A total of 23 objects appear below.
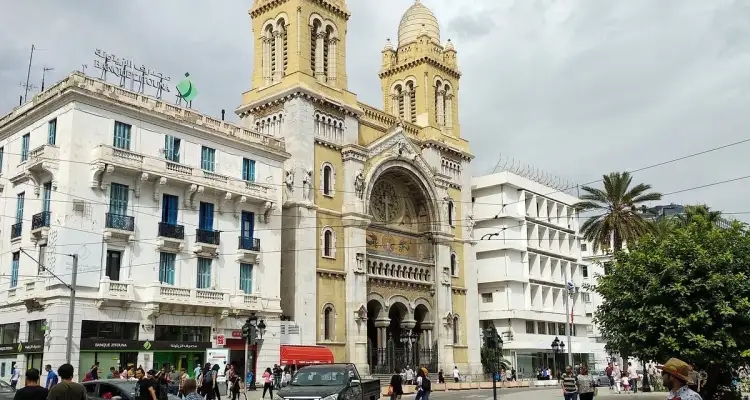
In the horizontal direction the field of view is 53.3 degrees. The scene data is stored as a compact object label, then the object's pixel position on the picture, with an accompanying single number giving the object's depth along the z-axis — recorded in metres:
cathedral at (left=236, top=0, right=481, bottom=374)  45.84
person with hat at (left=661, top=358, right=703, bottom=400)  7.61
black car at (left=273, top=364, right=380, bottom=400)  19.45
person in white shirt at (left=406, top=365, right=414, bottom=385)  45.89
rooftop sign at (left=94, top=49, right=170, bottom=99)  37.62
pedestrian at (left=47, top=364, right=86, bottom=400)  10.12
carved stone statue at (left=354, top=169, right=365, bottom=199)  49.06
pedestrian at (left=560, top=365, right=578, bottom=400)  24.91
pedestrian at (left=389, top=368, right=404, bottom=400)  24.02
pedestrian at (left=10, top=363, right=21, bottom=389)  31.38
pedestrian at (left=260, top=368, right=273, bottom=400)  34.12
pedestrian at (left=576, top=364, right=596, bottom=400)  24.77
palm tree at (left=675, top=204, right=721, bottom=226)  42.50
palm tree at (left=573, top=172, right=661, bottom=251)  43.19
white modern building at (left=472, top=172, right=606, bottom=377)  65.06
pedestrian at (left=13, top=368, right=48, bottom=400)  9.70
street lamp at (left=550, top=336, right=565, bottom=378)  41.88
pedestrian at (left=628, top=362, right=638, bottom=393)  41.25
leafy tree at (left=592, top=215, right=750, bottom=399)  24.69
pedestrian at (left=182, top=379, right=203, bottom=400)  11.54
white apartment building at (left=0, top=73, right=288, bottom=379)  32.81
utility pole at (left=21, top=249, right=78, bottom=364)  29.30
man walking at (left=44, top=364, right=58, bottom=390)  26.42
